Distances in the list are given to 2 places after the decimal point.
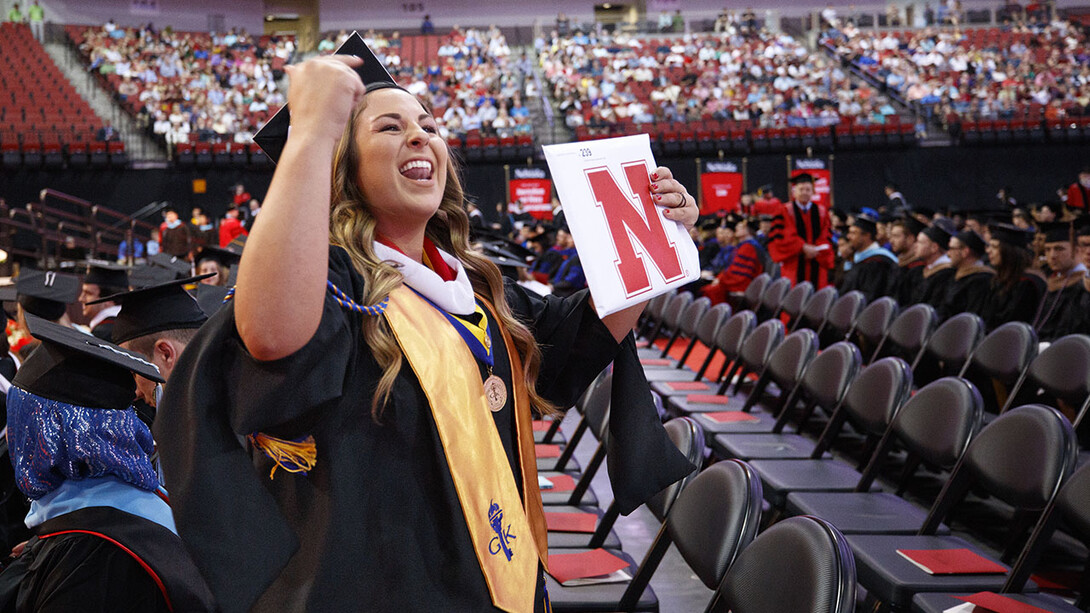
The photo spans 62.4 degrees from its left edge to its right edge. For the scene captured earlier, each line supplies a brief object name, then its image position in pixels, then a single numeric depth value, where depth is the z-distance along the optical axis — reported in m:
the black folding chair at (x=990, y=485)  2.60
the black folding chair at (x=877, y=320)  5.55
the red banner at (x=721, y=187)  19.02
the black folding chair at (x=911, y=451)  3.09
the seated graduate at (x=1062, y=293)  6.12
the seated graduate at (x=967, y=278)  6.95
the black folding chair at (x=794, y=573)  1.70
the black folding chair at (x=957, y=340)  4.67
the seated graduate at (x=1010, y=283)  6.55
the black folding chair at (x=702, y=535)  2.13
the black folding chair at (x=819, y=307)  6.43
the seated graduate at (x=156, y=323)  2.59
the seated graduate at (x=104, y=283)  5.66
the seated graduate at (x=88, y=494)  1.78
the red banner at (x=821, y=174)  19.14
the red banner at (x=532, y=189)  18.86
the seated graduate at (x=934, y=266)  7.52
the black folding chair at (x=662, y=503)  2.75
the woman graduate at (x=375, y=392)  1.07
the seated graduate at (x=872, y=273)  8.49
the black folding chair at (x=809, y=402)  4.04
